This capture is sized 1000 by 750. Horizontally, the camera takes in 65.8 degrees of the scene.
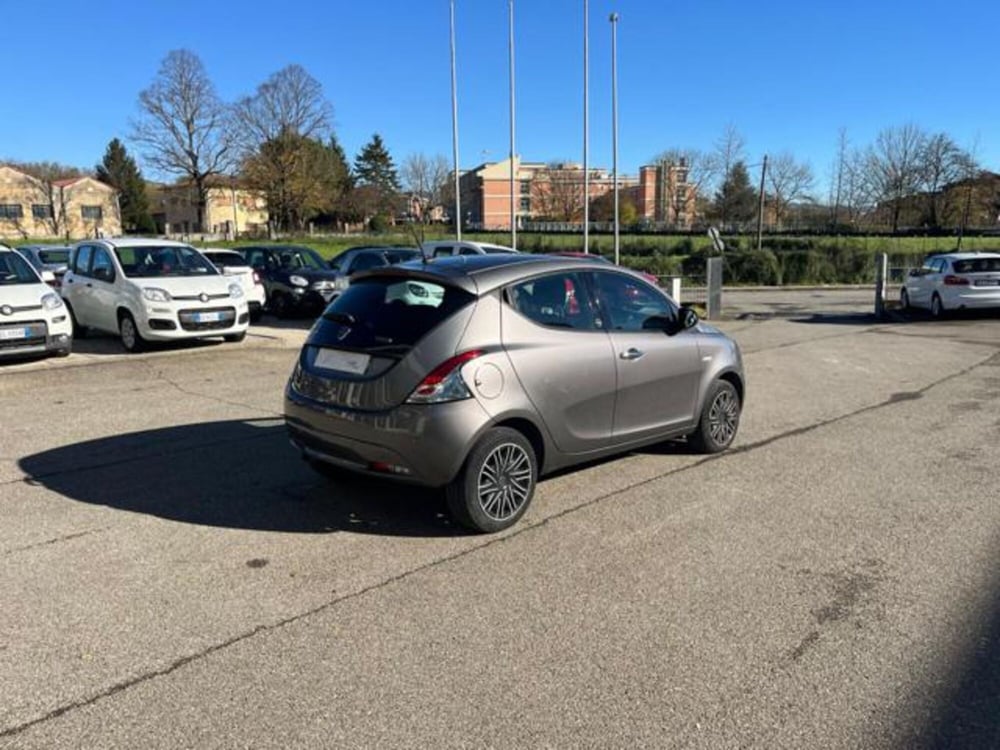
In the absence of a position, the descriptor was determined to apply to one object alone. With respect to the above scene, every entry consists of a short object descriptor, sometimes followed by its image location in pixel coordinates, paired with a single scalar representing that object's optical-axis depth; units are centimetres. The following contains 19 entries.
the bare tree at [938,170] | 7044
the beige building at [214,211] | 7588
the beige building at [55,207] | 7775
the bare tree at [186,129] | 6462
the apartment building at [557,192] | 9669
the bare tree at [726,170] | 7588
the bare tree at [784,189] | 8238
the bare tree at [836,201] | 7744
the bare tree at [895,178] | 7238
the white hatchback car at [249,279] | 1598
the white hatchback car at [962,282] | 1784
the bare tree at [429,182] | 9744
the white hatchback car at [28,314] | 1005
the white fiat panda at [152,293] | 1151
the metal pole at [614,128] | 3469
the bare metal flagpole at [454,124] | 3597
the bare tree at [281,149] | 7012
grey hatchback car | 438
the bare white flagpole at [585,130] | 3428
